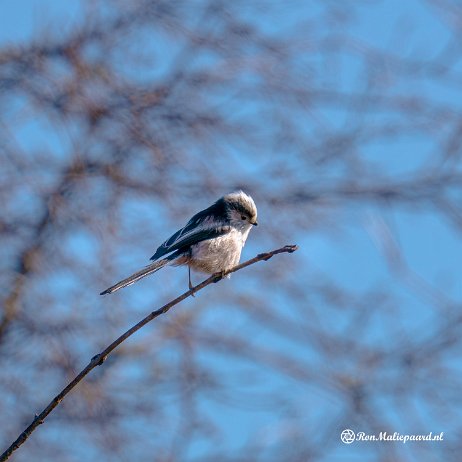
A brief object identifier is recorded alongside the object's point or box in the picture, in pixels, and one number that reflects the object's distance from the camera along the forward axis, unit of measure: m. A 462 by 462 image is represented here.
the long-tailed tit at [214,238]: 8.23
